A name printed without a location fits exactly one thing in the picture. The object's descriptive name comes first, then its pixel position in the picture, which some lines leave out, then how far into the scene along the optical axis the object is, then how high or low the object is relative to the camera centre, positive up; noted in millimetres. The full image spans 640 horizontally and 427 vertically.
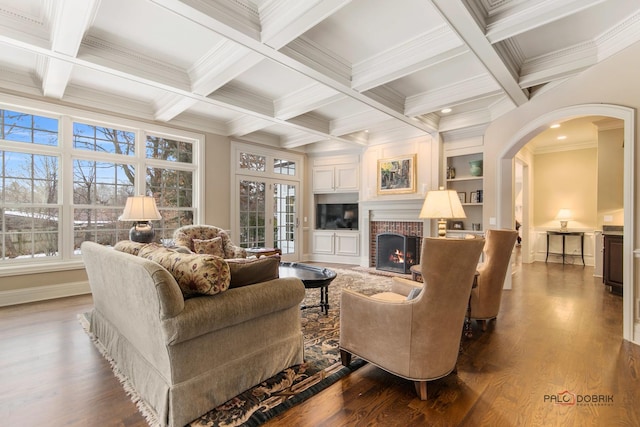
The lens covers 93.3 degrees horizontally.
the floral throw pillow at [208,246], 4332 -520
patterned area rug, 1696 -1155
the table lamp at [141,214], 3818 -43
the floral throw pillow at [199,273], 1719 -360
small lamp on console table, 6949 -138
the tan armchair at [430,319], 1761 -666
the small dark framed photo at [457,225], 5555 -260
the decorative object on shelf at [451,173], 5607 +706
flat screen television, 7074 -123
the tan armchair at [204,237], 4398 -398
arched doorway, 2742 +297
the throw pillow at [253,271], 1920 -397
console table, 6829 -555
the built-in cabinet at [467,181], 5273 +555
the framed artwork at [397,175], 5757 +717
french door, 6191 -68
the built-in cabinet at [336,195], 6852 +396
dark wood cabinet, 4363 -753
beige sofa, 1585 -768
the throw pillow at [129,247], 2173 -274
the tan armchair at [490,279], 2896 -658
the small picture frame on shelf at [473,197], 5328 +251
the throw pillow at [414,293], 1931 -531
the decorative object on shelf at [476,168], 5227 +755
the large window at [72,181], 3896 +439
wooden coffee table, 3018 -705
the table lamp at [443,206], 2984 +50
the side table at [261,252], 4922 -677
